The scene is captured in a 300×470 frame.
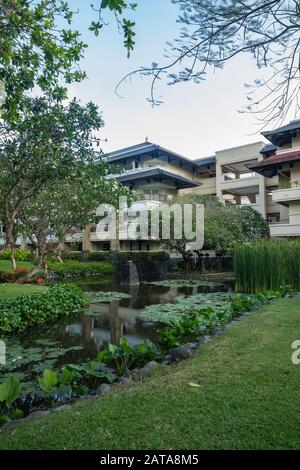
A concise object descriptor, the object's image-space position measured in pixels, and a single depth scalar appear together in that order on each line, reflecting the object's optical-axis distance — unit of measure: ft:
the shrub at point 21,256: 73.59
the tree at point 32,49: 13.11
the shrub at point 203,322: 17.34
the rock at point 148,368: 12.76
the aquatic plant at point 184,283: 51.96
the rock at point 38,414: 9.55
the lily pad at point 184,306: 28.02
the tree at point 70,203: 28.25
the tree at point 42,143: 19.21
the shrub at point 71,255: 82.73
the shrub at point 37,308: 24.23
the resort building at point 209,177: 69.41
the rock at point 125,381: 11.80
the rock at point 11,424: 8.85
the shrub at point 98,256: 83.25
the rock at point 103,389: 11.10
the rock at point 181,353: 14.57
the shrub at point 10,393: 10.07
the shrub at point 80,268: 66.55
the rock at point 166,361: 14.11
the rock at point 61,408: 9.90
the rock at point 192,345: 15.53
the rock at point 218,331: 18.44
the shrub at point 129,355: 14.76
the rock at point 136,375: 12.38
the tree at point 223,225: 61.26
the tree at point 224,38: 9.30
